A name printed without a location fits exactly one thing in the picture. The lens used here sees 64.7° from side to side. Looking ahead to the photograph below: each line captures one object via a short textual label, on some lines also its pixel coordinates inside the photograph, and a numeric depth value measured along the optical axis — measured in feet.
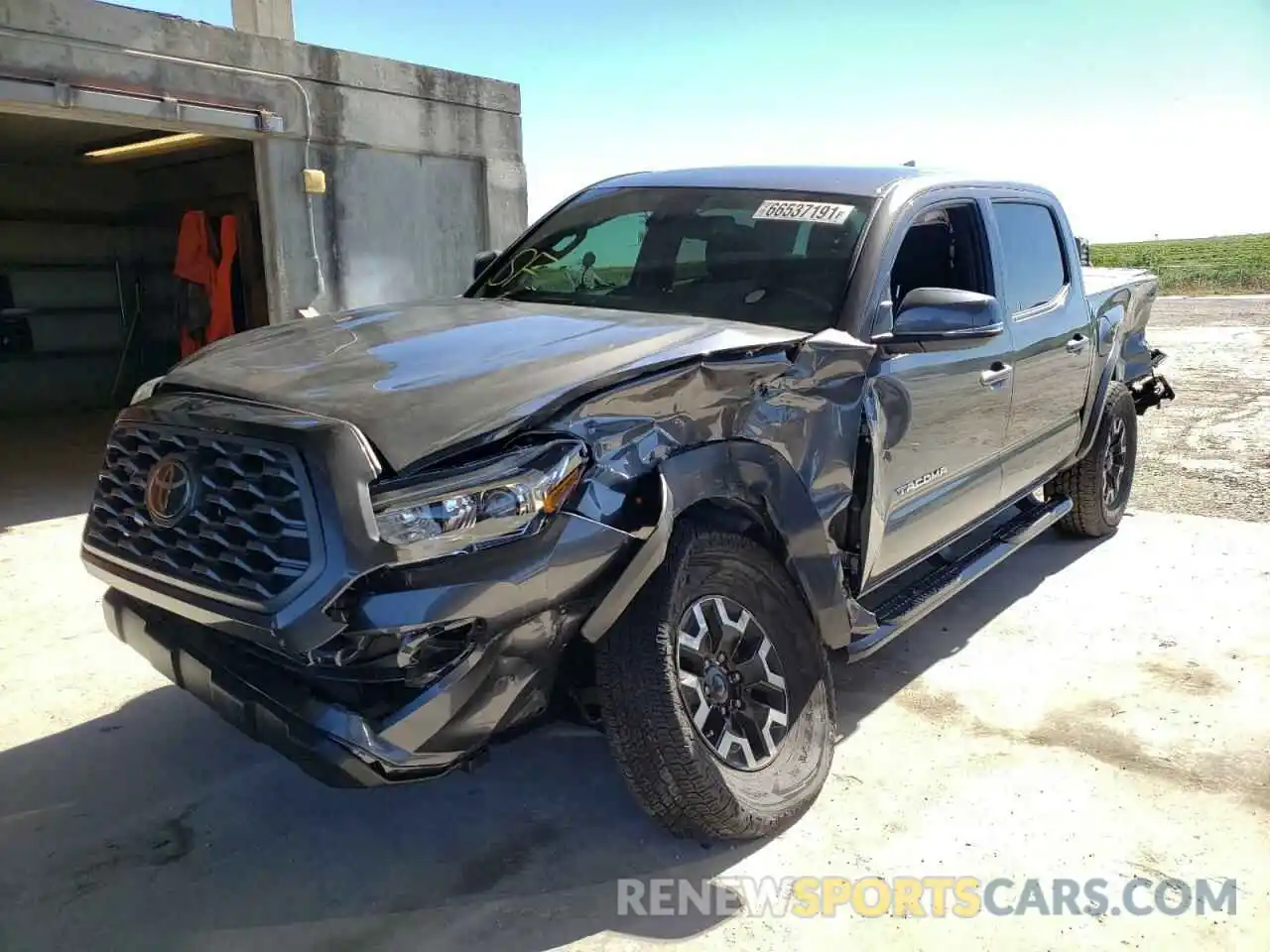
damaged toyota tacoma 7.32
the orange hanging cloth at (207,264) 34.78
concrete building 23.21
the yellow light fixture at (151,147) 31.65
